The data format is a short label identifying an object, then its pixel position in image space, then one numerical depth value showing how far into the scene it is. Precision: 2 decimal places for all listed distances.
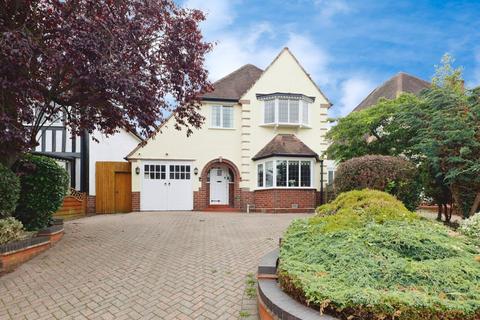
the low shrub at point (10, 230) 5.47
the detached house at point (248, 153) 15.06
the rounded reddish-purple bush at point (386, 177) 7.47
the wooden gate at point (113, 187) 15.08
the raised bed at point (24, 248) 5.24
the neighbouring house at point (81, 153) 14.91
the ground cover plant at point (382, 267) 2.48
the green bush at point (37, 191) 7.09
